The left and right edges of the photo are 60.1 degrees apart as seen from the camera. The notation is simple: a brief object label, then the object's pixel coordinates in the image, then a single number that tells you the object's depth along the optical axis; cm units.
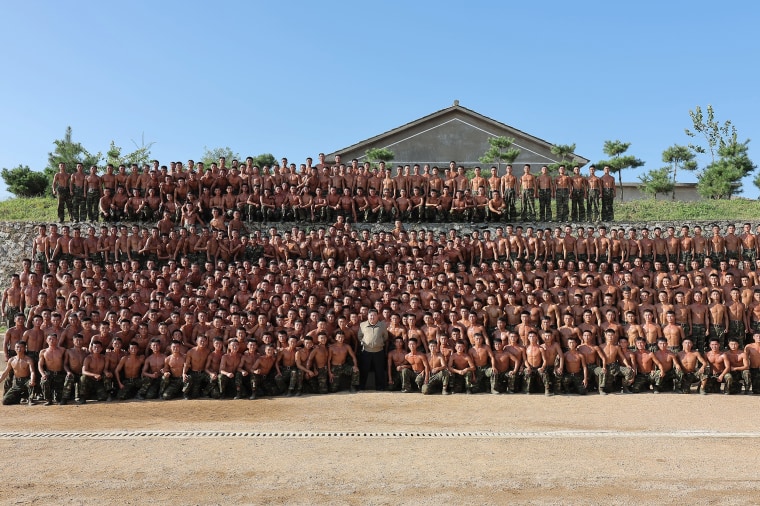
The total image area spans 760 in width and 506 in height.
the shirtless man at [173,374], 1156
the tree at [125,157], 3664
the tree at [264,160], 3505
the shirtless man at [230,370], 1162
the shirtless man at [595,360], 1192
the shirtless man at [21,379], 1126
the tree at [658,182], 2878
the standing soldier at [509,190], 1945
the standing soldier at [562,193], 1953
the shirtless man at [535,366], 1192
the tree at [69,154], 3550
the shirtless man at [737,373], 1176
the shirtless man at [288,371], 1197
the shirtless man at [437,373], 1193
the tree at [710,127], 3531
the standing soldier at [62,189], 1856
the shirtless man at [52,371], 1126
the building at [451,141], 3134
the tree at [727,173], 2825
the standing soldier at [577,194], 1958
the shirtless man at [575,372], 1199
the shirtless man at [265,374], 1173
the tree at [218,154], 5182
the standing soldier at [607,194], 1969
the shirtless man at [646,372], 1188
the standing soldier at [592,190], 1964
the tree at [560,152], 2972
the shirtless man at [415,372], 1209
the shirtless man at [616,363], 1193
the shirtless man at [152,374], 1165
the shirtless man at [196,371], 1157
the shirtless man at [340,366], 1228
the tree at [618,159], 2738
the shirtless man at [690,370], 1188
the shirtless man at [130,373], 1162
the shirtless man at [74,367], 1134
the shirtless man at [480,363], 1207
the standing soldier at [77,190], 1869
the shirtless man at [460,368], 1202
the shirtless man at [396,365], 1238
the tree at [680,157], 2882
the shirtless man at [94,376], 1134
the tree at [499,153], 2781
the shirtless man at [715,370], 1175
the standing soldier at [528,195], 1950
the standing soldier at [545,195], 1958
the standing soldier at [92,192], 1867
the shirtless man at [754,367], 1182
